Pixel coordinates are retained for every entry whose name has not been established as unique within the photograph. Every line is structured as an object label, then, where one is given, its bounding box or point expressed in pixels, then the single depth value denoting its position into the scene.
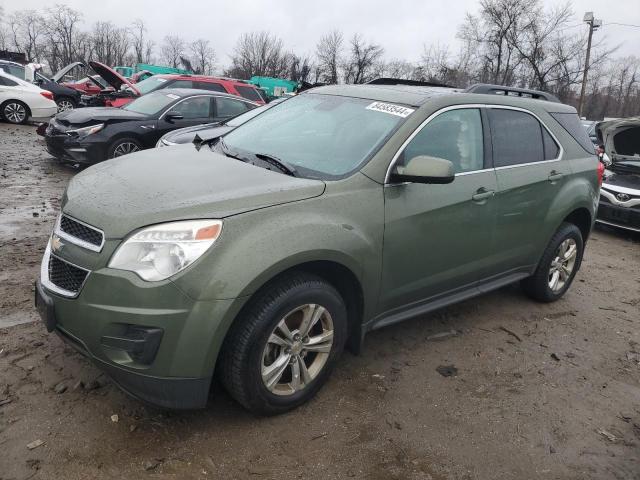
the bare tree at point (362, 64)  53.94
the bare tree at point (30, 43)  68.44
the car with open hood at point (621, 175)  7.88
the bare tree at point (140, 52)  72.50
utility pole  28.41
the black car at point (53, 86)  19.02
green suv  2.39
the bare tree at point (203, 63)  67.24
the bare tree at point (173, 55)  71.44
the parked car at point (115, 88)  11.36
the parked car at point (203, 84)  11.62
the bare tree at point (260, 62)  59.25
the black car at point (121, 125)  8.37
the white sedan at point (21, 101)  14.96
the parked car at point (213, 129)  4.30
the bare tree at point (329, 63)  54.59
